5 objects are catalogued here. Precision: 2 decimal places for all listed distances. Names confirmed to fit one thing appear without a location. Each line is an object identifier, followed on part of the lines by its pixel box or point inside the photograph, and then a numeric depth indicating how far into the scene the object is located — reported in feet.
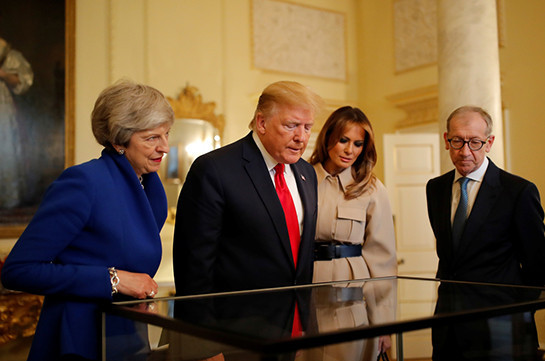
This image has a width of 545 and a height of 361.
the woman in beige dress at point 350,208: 10.93
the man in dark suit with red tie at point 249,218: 8.41
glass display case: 4.07
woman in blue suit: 5.97
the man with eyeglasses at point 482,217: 9.65
